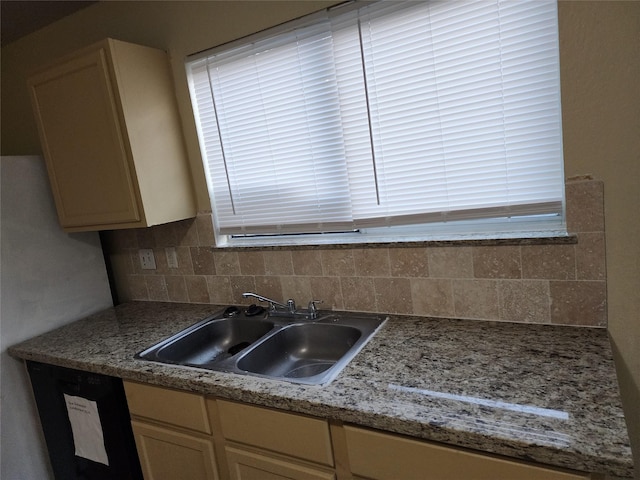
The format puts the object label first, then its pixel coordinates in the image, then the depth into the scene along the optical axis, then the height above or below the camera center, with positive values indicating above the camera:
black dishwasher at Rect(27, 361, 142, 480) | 1.59 -0.86
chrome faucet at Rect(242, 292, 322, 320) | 1.72 -0.51
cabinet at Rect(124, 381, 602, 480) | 0.93 -0.72
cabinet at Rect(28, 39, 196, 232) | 1.71 +0.34
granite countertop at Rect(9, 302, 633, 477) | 0.84 -0.57
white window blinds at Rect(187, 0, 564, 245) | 1.31 +0.19
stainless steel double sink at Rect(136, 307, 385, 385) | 1.53 -0.59
